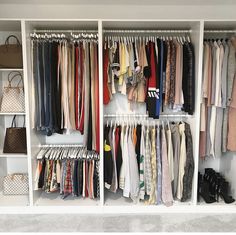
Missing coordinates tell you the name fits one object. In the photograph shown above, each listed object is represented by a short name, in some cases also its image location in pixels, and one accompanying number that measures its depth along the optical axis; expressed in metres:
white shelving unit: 2.51
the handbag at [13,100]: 2.71
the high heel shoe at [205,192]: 2.81
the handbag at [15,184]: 2.94
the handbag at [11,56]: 2.61
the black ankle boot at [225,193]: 2.79
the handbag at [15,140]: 2.75
